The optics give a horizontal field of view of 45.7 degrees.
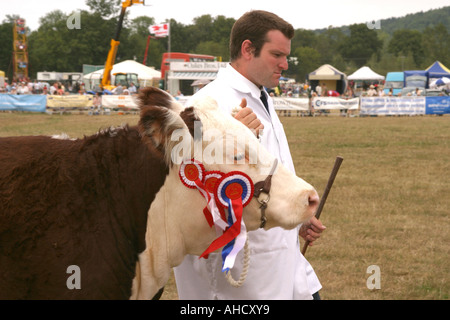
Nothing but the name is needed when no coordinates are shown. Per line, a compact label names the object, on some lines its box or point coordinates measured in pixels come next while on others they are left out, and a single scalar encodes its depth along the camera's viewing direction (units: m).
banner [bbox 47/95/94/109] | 31.33
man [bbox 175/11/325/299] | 2.96
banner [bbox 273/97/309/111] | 30.50
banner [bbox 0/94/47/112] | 31.43
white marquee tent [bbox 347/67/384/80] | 51.16
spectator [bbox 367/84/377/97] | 32.62
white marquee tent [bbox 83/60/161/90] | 46.22
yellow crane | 30.93
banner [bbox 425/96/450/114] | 29.38
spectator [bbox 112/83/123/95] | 32.88
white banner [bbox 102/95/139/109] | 29.84
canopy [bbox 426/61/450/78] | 45.44
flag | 50.81
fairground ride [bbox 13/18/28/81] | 65.78
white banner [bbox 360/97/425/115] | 29.31
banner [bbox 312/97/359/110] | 30.50
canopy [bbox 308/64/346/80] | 47.78
